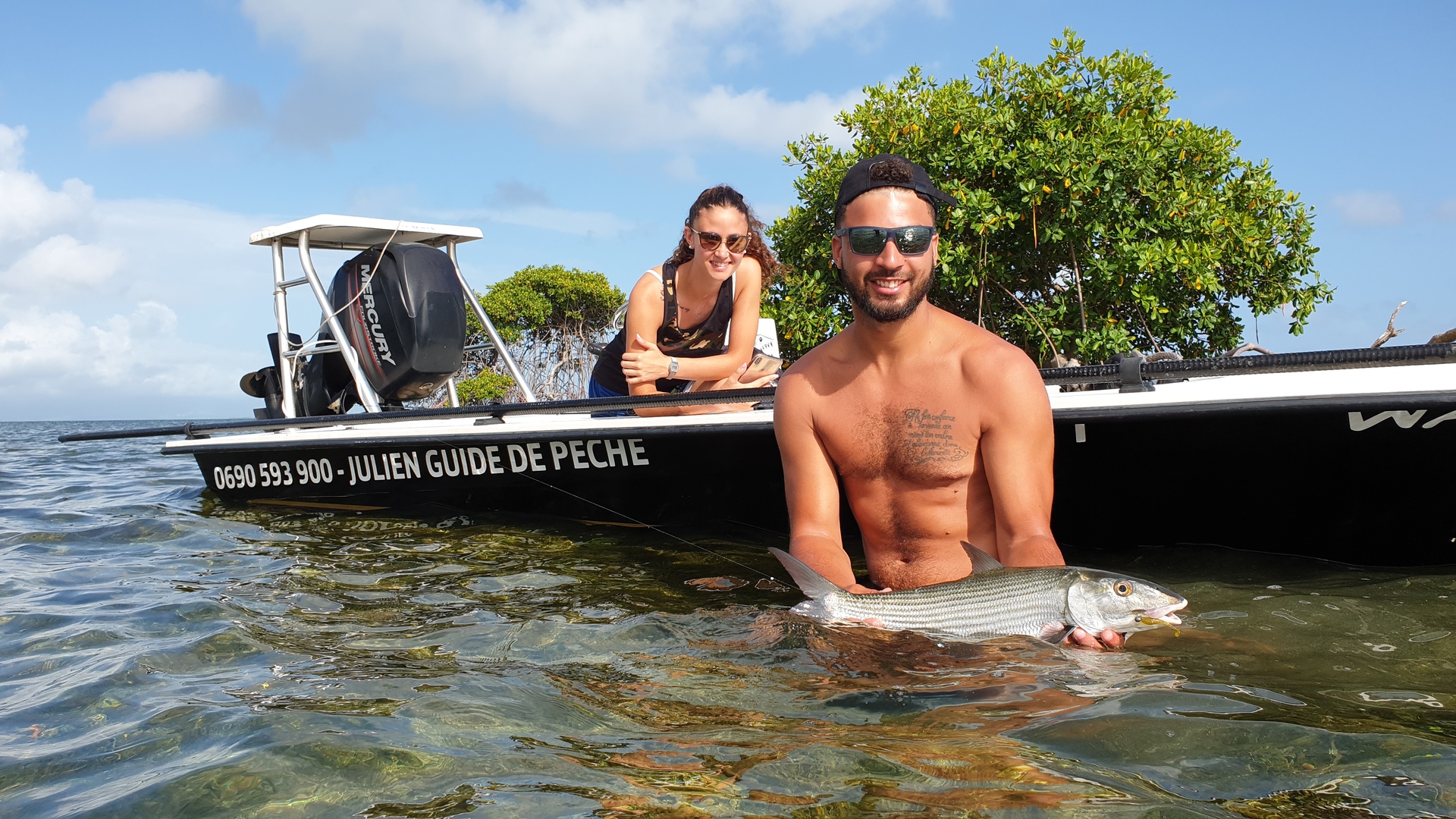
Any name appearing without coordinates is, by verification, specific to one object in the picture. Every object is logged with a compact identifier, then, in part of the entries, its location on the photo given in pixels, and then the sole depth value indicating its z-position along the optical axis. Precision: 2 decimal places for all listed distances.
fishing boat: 4.07
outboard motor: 8.06
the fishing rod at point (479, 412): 5.29
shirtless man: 3.56
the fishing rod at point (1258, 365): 3.91
